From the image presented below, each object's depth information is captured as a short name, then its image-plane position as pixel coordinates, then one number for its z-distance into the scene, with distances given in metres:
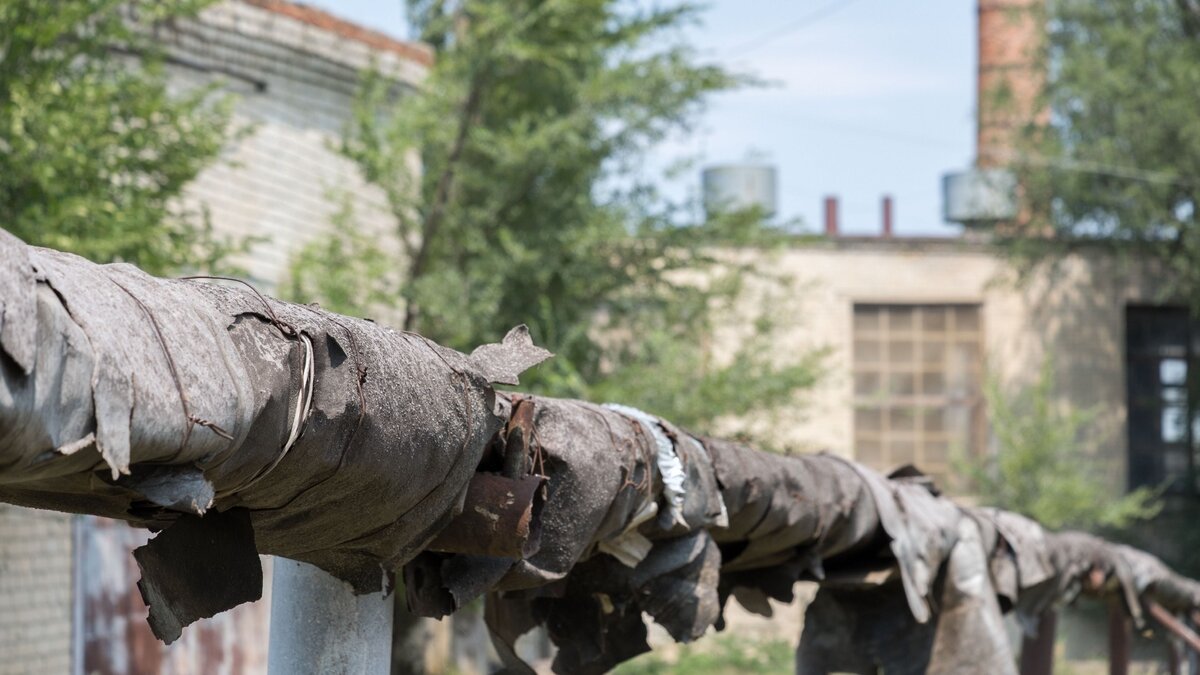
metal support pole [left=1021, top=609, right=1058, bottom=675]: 9.55
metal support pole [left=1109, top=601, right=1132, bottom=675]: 10.88
